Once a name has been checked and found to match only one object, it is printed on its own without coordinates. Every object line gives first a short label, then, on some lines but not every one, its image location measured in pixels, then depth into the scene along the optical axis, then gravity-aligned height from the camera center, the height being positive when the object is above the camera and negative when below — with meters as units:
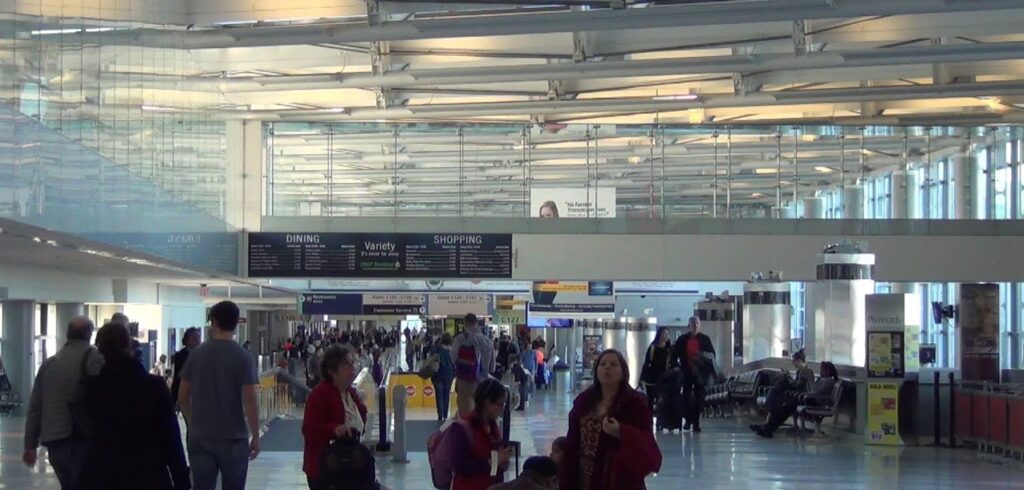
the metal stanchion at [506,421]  12.58 -1.07
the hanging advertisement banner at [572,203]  32.91 +1.93
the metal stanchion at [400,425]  16.22 -1.41
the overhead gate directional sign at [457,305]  41.97 -0.35
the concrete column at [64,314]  31.59 -0.48
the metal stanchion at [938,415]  20.16 -1.61
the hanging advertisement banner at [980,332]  22.28 -0.56
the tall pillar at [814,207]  37.66 +2.13
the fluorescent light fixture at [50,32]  14.48 +2.52
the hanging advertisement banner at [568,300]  44.88 -0.23
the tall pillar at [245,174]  32.22 +2.50
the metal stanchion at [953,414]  20.08 -1.59
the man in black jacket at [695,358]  20.41 -0.87
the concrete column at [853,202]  36.44 +2.19
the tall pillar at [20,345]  29.19 -1.04
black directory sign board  31.62 +0.77
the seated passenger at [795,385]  21.77 -1.31
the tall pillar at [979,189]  34.28 +2.39
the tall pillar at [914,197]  36.50 +2.41
